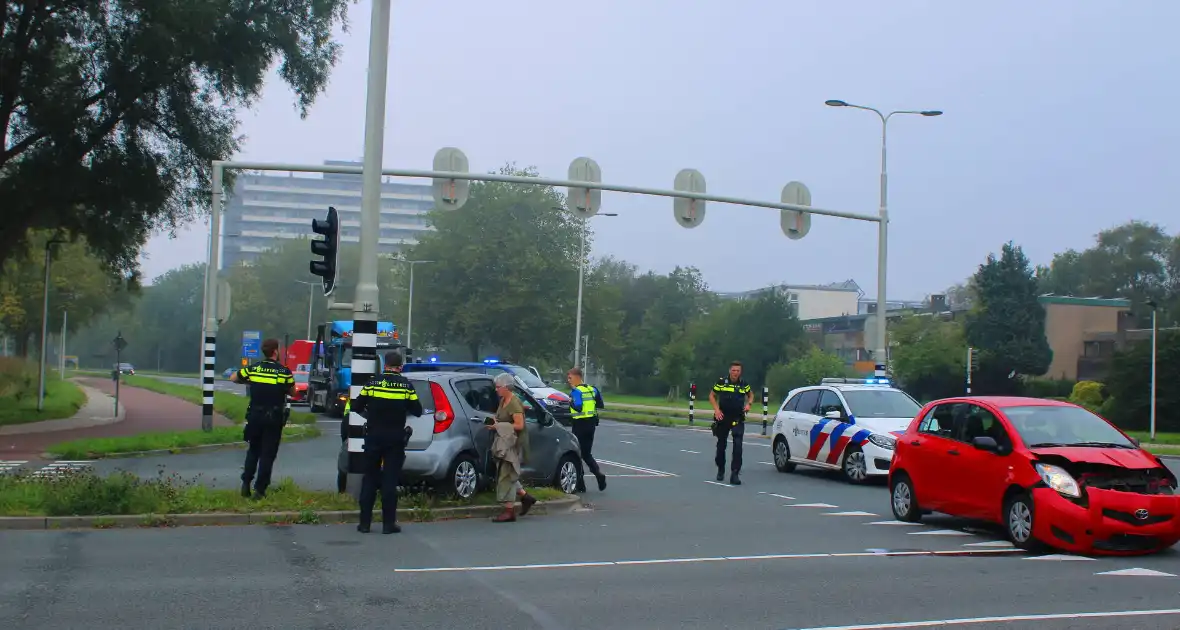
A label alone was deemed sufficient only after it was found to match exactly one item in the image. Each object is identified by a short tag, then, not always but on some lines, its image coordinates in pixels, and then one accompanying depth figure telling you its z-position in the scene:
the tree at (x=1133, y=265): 91.56
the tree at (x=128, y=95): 26.11
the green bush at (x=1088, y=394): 51.53
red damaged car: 10.72
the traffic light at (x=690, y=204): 23.52
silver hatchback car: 13.46
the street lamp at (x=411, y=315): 68.81
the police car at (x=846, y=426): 18.48
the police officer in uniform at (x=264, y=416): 13.20
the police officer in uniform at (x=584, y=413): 16.42
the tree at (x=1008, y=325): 65.50
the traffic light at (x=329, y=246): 13.22
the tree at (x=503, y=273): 71.50
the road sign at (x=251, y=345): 58.19
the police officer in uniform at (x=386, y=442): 11.62
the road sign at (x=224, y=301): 25.39
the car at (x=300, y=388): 44.75
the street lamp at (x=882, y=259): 27.84
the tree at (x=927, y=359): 59.03
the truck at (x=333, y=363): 36.03
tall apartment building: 189.50
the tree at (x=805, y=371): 60.12
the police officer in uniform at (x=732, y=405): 17.67
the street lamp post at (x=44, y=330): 33.42
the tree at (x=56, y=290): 43.44
